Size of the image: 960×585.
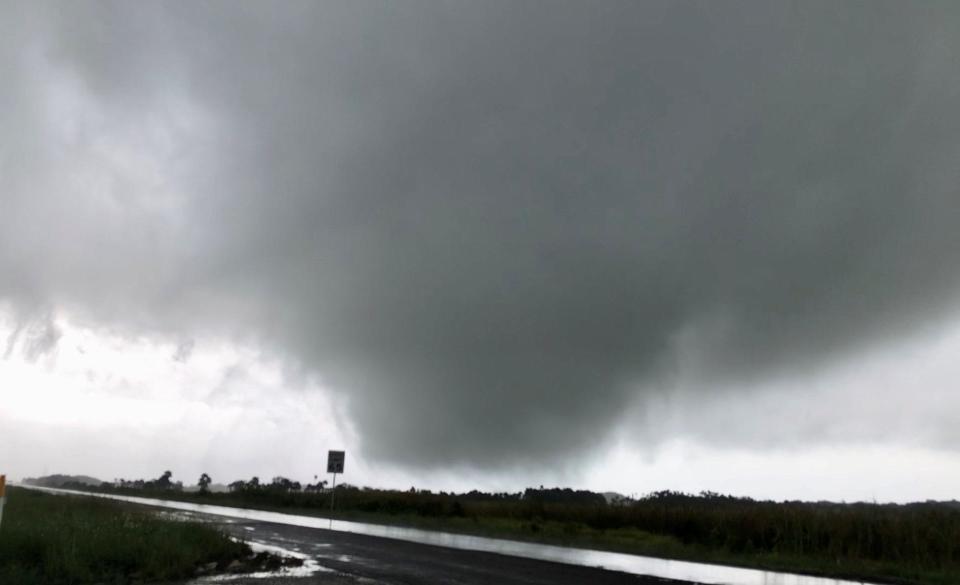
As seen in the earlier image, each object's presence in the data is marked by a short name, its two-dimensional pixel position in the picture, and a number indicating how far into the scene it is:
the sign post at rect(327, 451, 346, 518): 50.69
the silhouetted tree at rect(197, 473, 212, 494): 121.94
